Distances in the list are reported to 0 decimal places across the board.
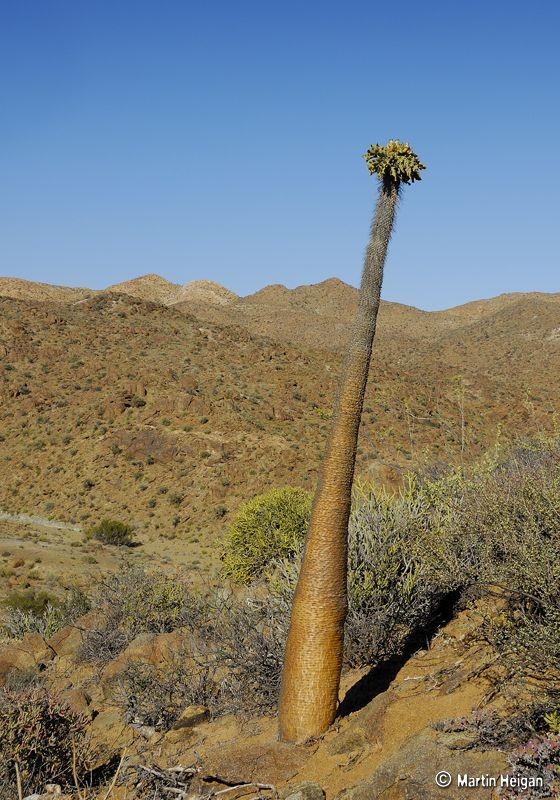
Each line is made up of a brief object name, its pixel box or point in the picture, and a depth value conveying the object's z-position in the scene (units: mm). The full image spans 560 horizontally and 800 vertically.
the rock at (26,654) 11961
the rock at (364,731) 5898
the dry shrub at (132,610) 11914
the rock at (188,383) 36419
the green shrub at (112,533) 25484
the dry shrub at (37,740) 6509
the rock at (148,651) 10336
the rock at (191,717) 8164
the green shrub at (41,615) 14922
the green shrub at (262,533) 15047
